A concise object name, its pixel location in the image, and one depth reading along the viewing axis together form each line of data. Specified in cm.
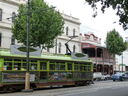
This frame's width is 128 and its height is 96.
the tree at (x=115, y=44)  6406
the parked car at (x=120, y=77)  4849
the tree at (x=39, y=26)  3350
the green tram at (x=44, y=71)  2269
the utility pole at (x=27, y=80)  2325
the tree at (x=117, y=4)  1394
